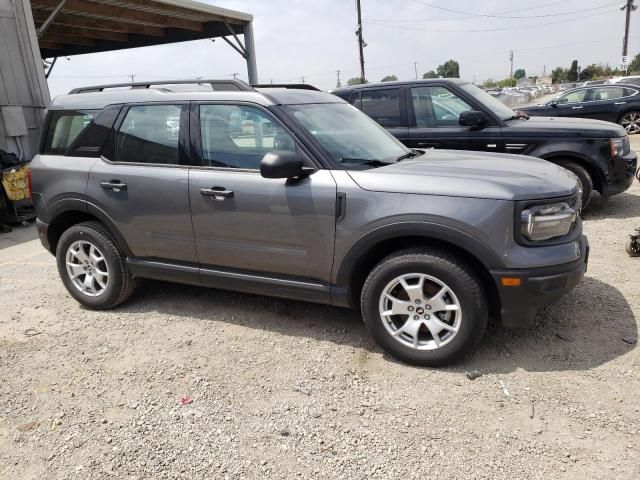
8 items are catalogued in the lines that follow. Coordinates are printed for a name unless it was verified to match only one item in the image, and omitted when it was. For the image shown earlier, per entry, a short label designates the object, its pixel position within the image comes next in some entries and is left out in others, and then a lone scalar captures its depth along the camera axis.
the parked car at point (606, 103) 13.52
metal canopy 12.27
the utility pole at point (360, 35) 32.22
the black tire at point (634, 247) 4.88
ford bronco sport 3.03
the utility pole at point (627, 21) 40.10
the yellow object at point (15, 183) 8.06
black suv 6.32
